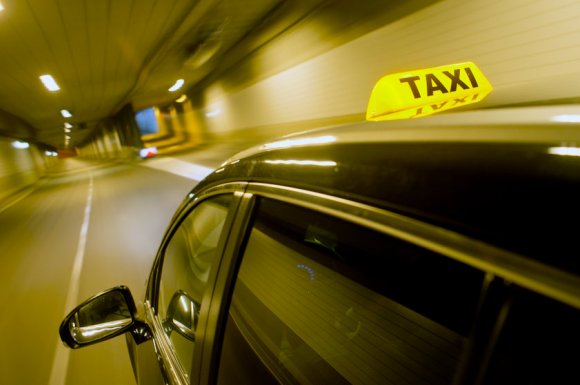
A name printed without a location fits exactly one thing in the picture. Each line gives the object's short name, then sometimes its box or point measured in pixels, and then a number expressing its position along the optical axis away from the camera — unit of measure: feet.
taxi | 1.34
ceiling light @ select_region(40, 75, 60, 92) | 46.30
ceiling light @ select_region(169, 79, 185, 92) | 76.25
